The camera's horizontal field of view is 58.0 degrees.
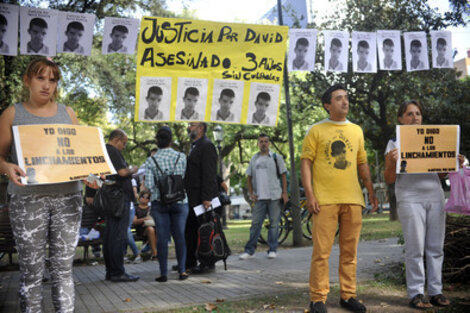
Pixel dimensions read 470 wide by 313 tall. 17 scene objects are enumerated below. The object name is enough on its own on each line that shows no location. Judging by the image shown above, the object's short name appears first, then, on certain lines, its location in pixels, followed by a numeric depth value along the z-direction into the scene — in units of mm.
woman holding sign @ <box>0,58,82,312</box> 3100
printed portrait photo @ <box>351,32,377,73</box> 7258
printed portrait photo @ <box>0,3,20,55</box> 5609
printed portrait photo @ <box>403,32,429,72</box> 7168
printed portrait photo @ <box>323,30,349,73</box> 7215
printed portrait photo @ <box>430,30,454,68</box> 7234
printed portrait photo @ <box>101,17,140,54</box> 6398
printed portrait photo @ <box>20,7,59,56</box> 5766
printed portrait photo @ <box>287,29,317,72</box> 7004
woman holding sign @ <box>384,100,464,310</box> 4324
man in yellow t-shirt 4195
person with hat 6113
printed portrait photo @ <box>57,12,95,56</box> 6035
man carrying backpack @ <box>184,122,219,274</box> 6449
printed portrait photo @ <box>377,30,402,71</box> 7422
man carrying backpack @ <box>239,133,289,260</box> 8164
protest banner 5523
